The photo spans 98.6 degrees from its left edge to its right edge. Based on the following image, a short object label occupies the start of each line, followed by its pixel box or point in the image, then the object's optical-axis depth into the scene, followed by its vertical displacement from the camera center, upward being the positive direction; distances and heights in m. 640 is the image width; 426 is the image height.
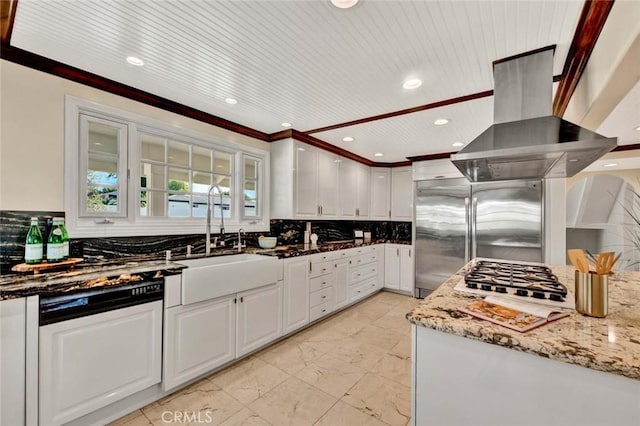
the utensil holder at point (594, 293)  1.10 -0.31
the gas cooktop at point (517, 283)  1.35 -0.38
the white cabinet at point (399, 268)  4.55 -0.88
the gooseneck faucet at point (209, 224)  2.74 -0.10
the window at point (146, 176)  2.11 +0.36
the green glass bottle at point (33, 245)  1.77 -0.20
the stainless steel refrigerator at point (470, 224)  3.62 -0.12
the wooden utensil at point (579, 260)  1.11 -0.18
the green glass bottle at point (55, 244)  1.83 -0.20
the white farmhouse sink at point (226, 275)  1.98 -0.49
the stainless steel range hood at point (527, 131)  1.56 +0.52
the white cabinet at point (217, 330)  1.93 -0.93
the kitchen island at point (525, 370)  0.82 -0.52
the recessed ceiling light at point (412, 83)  2.09 +1.03
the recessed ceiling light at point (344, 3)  1.35 +1.05
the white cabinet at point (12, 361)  1.32 -0.72
